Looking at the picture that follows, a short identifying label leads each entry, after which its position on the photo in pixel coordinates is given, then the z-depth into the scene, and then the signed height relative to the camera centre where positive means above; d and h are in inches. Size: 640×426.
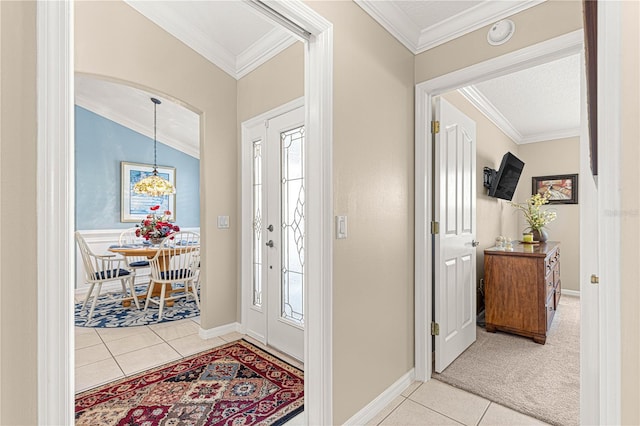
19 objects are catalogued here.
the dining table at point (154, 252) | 144.5 -19.2
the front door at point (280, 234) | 101.9 -7.8
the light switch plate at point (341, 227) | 64.7 -3.2
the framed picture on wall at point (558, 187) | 185.2 +16.0
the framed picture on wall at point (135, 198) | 210.7 +11.6
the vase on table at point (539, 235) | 159.7 -12.5
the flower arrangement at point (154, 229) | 166.9 -9.2
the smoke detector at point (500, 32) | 73.7 +45.5
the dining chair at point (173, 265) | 142.6 -26.0
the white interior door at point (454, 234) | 91.1 -7.3
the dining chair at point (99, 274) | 136.9 -29.7
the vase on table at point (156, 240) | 167.3 -15.5
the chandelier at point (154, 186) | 185.6 +17.0
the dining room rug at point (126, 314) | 135.0 -49.9
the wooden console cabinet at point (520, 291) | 113.3 -31.4
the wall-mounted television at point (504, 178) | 149.0 +18.1
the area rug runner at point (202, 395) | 71.8 -49.5
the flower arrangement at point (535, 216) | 158.4 -2.1
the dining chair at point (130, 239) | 203.0 -18.3
